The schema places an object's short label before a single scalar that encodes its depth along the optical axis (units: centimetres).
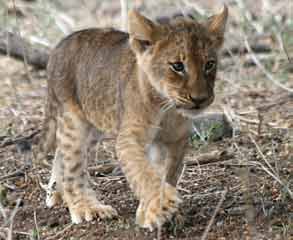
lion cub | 1026
